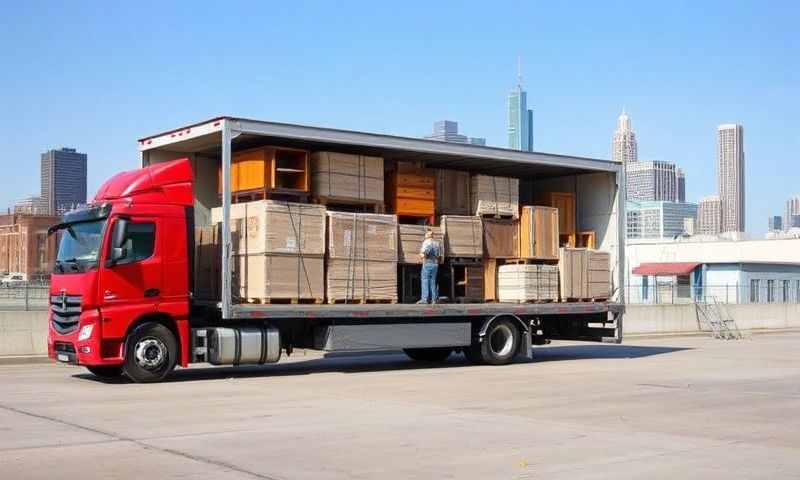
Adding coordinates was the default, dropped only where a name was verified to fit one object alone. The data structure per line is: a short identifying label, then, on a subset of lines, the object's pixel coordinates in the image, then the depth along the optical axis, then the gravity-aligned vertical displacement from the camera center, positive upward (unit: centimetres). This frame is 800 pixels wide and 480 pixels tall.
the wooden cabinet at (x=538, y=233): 2028 +95
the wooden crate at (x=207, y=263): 1730 +27
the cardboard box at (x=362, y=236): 1733 +77
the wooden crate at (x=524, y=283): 1981 -9
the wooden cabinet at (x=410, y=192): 1892 +170
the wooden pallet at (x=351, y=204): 1777 +138
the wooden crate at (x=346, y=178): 1756 +185
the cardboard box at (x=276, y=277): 1641 +2
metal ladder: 3565 -155
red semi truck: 1557 -26
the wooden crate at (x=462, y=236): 1920 +85
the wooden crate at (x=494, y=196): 2002 +172
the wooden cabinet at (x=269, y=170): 1678 +189
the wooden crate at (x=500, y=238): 1991 +84
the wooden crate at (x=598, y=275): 2103 +8
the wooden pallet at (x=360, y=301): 1739 -40
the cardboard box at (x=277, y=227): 1641 +87
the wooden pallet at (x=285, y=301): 1650 -39
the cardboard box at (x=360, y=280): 1730 -3
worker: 1831 +25
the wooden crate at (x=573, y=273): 2053 +12
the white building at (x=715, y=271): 4278 +44
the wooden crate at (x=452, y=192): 1972 +175
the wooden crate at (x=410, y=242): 1855 +70
